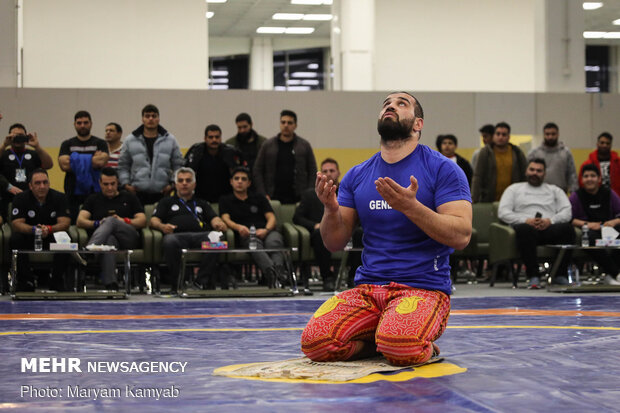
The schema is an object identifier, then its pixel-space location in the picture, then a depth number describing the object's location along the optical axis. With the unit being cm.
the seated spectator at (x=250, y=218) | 920
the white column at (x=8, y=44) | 1391
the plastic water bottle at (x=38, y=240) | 861
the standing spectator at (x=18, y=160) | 967
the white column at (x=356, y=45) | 1634
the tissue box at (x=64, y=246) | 840
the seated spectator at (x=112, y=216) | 895
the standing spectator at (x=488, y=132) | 1207
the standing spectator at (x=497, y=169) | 1092
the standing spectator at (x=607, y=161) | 1121
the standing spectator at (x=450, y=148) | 1049
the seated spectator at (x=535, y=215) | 950
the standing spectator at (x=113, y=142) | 1014
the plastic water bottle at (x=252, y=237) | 900
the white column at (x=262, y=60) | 2602
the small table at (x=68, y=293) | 811
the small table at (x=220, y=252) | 848
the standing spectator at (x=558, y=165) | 1112
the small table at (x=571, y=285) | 863
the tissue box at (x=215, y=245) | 869
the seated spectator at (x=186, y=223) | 896
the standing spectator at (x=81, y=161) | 974
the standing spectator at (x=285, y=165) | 1034
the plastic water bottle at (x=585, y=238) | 909
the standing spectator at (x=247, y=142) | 1058
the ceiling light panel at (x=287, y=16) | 2335
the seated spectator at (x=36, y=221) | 879
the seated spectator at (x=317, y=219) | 927
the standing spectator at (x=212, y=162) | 1005
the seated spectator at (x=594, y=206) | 967
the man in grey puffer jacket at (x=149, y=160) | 981
